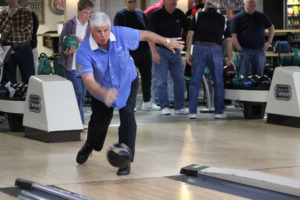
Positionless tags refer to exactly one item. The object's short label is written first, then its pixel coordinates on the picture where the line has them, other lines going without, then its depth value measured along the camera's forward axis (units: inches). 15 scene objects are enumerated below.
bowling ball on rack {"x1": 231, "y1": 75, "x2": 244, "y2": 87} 493.9
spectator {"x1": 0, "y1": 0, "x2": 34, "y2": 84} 480.6
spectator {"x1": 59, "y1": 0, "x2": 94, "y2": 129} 401.2
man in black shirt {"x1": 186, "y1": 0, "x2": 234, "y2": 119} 468.1
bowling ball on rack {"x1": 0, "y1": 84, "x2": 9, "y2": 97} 434.8
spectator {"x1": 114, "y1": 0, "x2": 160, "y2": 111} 512.2
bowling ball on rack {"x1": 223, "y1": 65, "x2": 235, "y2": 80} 500.5
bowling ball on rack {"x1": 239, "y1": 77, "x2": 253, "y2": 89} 485.2
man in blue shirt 268.6
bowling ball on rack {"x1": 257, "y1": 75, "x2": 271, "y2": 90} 478.9
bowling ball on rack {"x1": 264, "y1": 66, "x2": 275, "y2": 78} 644.6
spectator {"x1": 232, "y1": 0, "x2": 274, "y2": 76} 515.1
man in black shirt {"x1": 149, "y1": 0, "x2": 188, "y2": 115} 486.0
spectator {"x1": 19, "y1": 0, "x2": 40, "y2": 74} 530.9
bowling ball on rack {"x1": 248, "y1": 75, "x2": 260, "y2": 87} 484.7
